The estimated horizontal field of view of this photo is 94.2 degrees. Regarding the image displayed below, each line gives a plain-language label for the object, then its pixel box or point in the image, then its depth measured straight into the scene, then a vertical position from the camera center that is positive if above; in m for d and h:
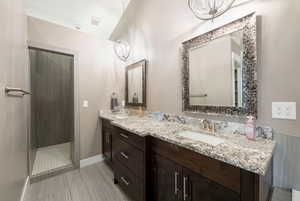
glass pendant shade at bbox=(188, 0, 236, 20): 1.25 +0.89
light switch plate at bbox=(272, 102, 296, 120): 0.95 -0.07
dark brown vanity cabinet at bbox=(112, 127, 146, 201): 1.38 -0.71
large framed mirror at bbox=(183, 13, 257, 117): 1.12 +0.28
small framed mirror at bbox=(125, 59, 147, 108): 2.37 +0.30
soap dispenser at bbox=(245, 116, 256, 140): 1.06 -0.22
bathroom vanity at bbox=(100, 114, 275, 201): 0.75 -0.46
